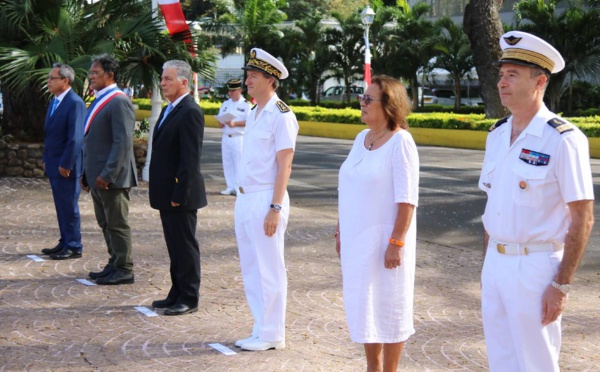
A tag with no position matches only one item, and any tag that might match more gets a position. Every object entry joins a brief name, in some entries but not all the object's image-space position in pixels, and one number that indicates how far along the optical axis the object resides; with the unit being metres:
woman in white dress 4.73
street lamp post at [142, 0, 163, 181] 15.55
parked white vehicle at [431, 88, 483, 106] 46.75
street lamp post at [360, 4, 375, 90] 29.81
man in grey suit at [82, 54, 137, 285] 7.89
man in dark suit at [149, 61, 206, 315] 6.85
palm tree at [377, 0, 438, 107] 39.28
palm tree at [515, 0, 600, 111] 32.03
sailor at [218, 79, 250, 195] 14.16
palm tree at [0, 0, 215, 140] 14.17
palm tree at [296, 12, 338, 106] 42.25
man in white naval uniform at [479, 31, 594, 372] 3.70
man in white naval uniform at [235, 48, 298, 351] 5.96
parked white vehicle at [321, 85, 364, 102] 48.50
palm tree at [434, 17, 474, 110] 36.91
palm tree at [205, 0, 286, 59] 43.41
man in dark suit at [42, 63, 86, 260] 9.23
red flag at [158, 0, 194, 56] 14.76
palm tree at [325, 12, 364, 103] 41.50
